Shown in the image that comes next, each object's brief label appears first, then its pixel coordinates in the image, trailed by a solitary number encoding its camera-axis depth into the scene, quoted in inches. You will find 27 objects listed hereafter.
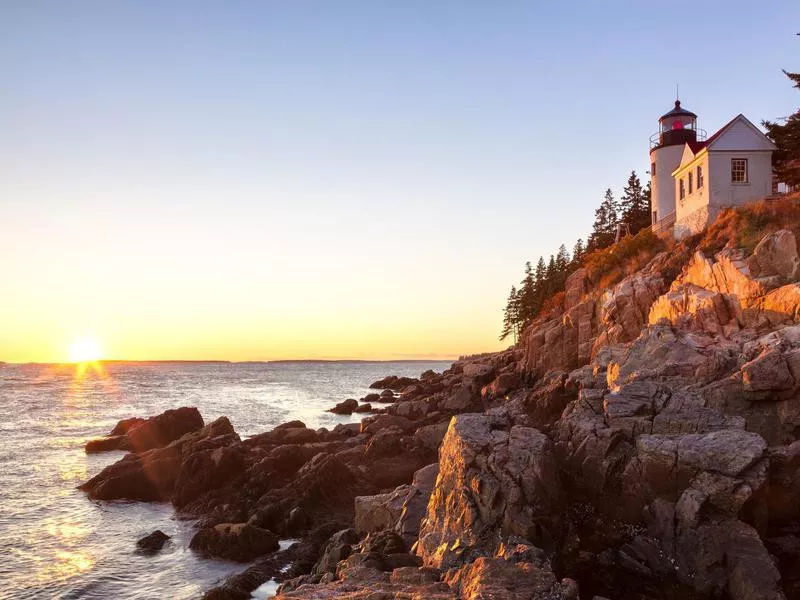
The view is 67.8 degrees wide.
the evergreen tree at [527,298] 3221.2
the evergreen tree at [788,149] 1482.5
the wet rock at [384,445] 999.6
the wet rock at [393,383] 3409.5
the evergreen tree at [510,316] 3878.4
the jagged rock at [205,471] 917.2
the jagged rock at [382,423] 1251.8
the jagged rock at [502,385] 1649.9
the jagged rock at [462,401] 1601.4
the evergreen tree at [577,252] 2671.5
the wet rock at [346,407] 2150.7
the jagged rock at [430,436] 1023.6
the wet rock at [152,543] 720.3
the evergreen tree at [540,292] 2952.0
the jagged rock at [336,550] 545.3
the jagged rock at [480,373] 1848.3
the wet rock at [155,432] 1348.4
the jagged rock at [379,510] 610.5
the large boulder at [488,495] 479.2
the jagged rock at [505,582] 334.6
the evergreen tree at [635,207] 2438.5
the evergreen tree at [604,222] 2642.7
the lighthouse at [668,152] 1768.0
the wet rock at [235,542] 671.1
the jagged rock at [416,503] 565.4
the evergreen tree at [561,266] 2785.4
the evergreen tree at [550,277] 2869.1
